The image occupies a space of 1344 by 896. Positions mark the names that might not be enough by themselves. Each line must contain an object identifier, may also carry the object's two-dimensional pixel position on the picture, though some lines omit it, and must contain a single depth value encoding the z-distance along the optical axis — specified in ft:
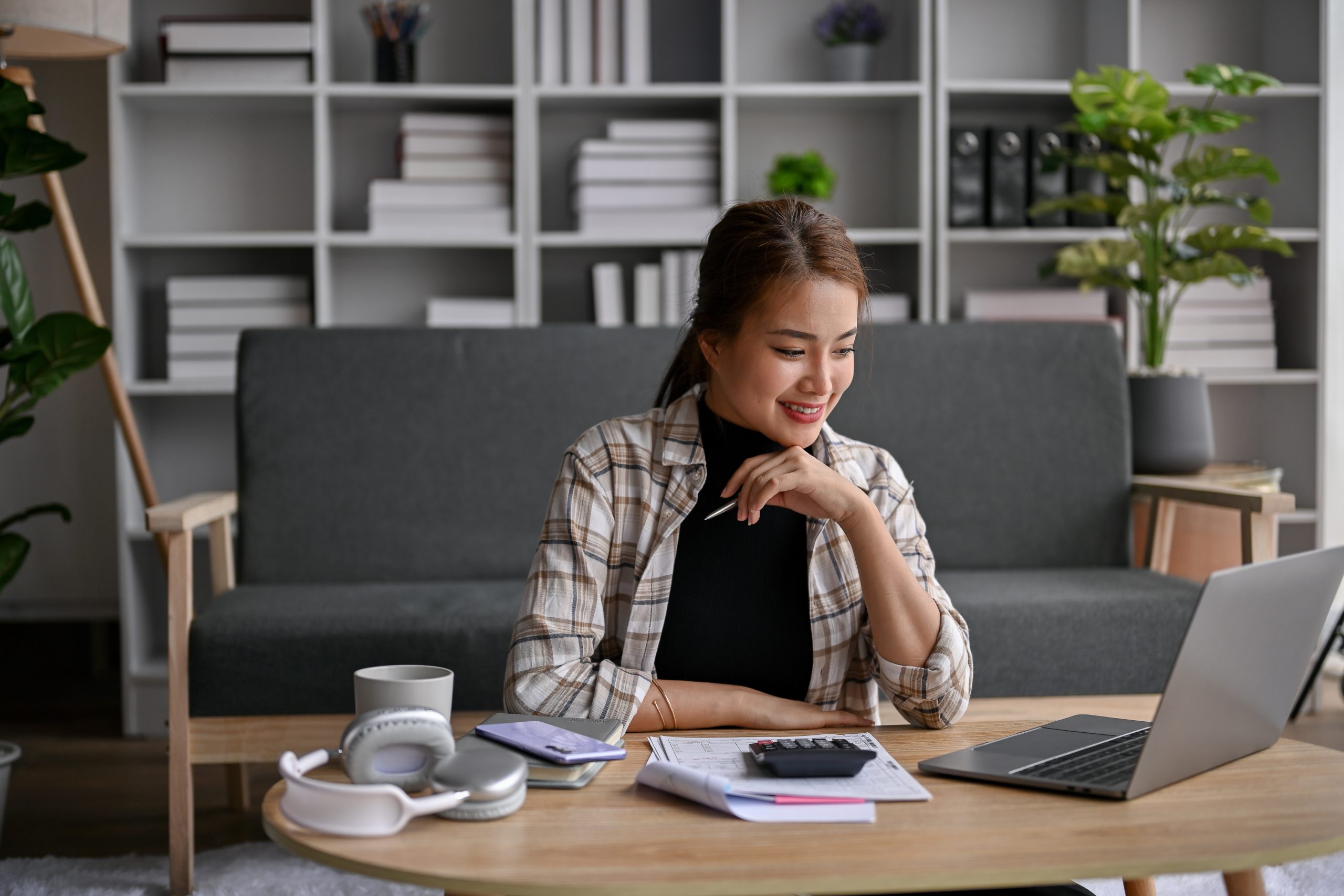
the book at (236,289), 10.17
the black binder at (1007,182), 10.35
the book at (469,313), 10.41
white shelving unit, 10.19
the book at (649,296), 10.51
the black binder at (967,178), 10.35
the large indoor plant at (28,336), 7.37
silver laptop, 2.77
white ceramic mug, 3.17
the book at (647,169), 10.30
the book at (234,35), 10.00
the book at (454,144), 10.30
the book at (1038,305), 10.62
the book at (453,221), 10.30
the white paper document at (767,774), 2.82
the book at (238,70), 10.07
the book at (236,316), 10.15
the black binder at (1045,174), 10.29
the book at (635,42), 10.25
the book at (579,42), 10.25
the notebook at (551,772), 2.93
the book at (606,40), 10.24
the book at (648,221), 10.35
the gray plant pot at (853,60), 10.63
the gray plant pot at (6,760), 7.09
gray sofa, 7.78
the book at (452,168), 10.34
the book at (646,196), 10.32
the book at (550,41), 10.19
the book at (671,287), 10.44
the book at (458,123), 10.30
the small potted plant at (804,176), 10.37
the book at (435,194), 10.24
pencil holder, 10.31
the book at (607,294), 10.53
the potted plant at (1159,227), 8.82
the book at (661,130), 10.32
